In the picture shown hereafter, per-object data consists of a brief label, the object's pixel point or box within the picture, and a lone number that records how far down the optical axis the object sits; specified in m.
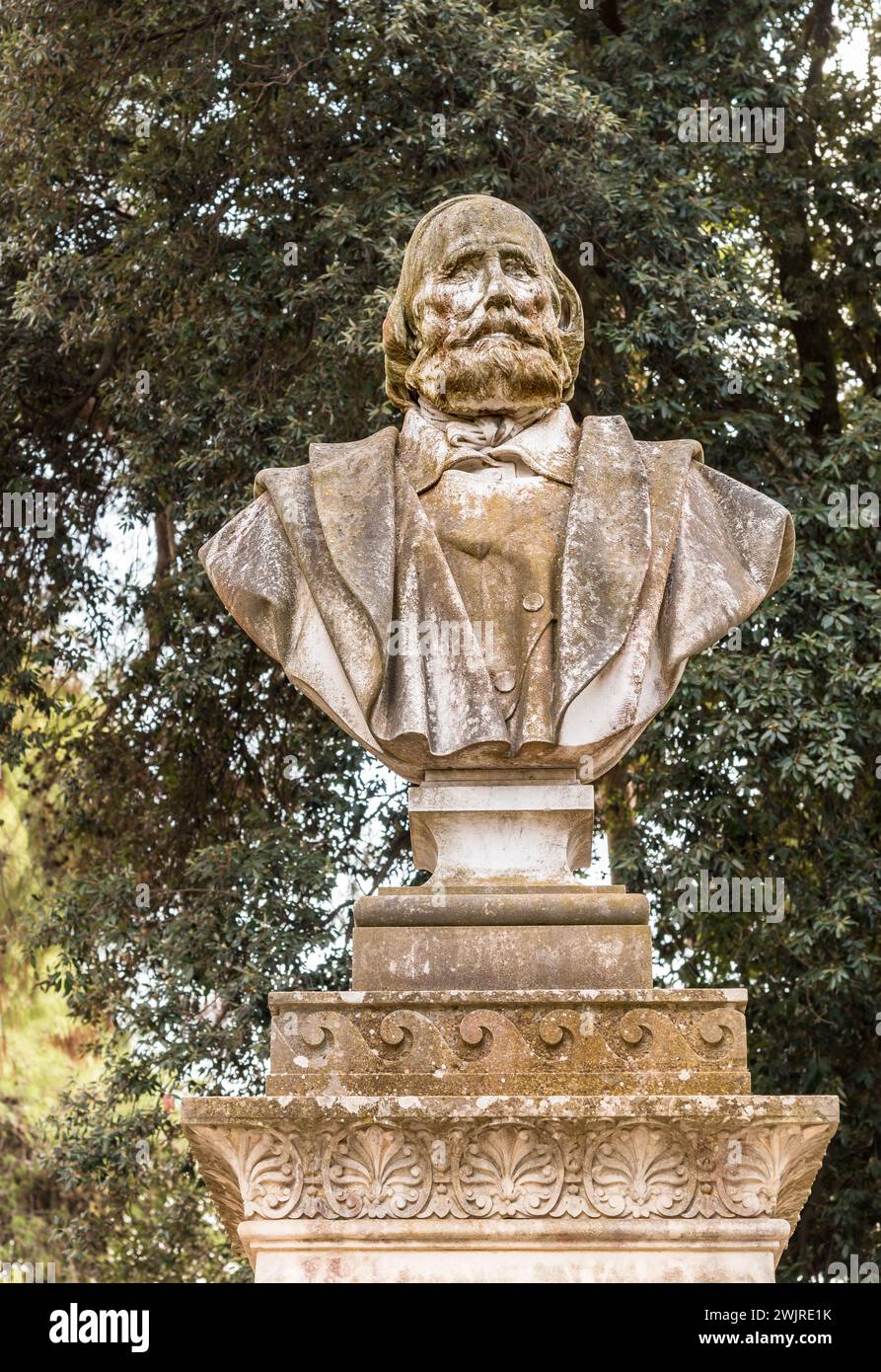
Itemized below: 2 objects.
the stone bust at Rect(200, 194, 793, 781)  5.41
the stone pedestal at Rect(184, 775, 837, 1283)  4.91
